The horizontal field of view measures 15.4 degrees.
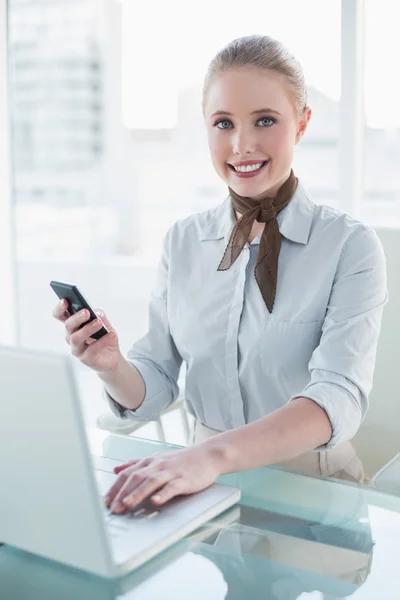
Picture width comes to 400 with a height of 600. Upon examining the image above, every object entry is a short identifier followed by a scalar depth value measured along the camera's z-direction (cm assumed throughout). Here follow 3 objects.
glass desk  160
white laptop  152
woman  201
